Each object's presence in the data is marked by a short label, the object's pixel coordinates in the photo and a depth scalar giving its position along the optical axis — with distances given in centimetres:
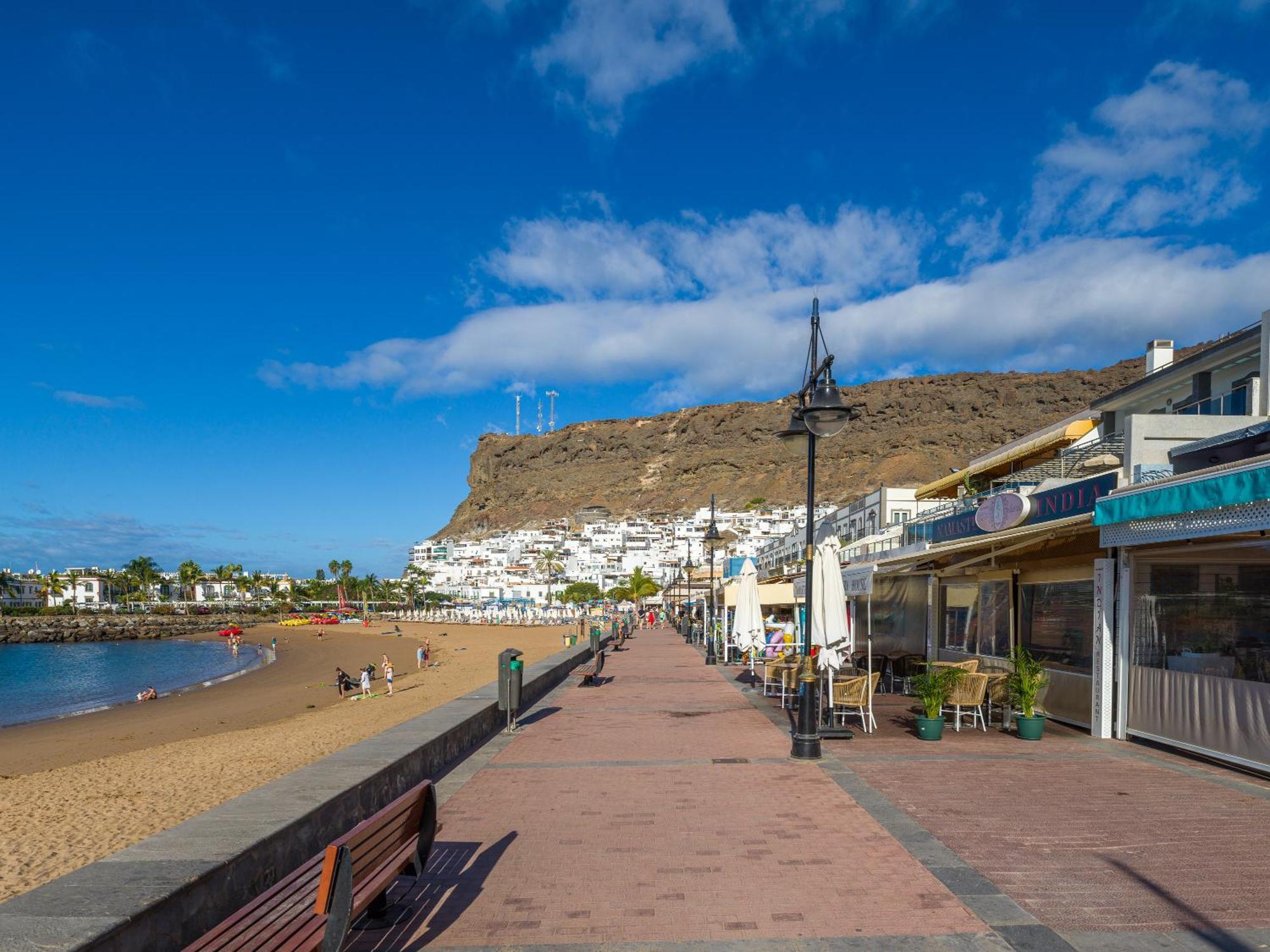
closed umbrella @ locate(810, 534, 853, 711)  980
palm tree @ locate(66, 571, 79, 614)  13588
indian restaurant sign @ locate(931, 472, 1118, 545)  962
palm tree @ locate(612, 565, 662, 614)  8838
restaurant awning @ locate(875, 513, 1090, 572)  948
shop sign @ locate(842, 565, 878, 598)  1137
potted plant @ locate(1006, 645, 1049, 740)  922
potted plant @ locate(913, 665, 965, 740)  924
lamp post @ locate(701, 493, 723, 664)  2175
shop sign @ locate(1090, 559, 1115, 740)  945
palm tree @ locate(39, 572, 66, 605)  13000
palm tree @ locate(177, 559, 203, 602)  13600
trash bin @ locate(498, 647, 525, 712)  980
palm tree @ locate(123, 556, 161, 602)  13488
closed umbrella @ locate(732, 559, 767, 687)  1652
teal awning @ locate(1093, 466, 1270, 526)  696
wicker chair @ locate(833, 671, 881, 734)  1014
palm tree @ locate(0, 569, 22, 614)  11486
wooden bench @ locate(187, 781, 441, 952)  298
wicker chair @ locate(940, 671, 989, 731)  983
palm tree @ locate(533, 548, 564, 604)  14688
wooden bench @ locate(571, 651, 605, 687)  1573
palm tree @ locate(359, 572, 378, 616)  13341
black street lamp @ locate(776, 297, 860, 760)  835
